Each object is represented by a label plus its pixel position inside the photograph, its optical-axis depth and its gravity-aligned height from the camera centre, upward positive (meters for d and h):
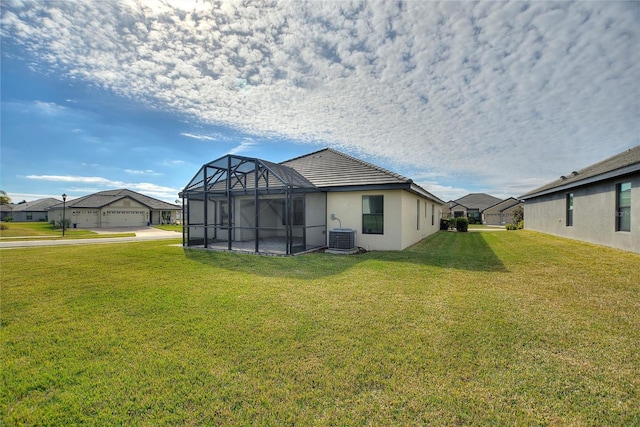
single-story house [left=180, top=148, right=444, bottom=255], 9.87 +0.48
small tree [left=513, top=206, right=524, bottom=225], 29.19 -0.27
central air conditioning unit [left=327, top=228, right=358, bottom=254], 9.83 -1.03
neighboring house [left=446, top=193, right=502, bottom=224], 50.38 +1.86
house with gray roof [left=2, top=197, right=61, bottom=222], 45.56 +0.11
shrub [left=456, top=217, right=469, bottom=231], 22.35 -0.90
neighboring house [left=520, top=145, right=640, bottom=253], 8.84 +0.36
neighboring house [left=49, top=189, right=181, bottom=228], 29.20 +0.22
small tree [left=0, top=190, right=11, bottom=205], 31.53 +1.91
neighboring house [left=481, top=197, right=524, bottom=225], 43.44 +0.26
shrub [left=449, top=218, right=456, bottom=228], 24.45 -0.89
